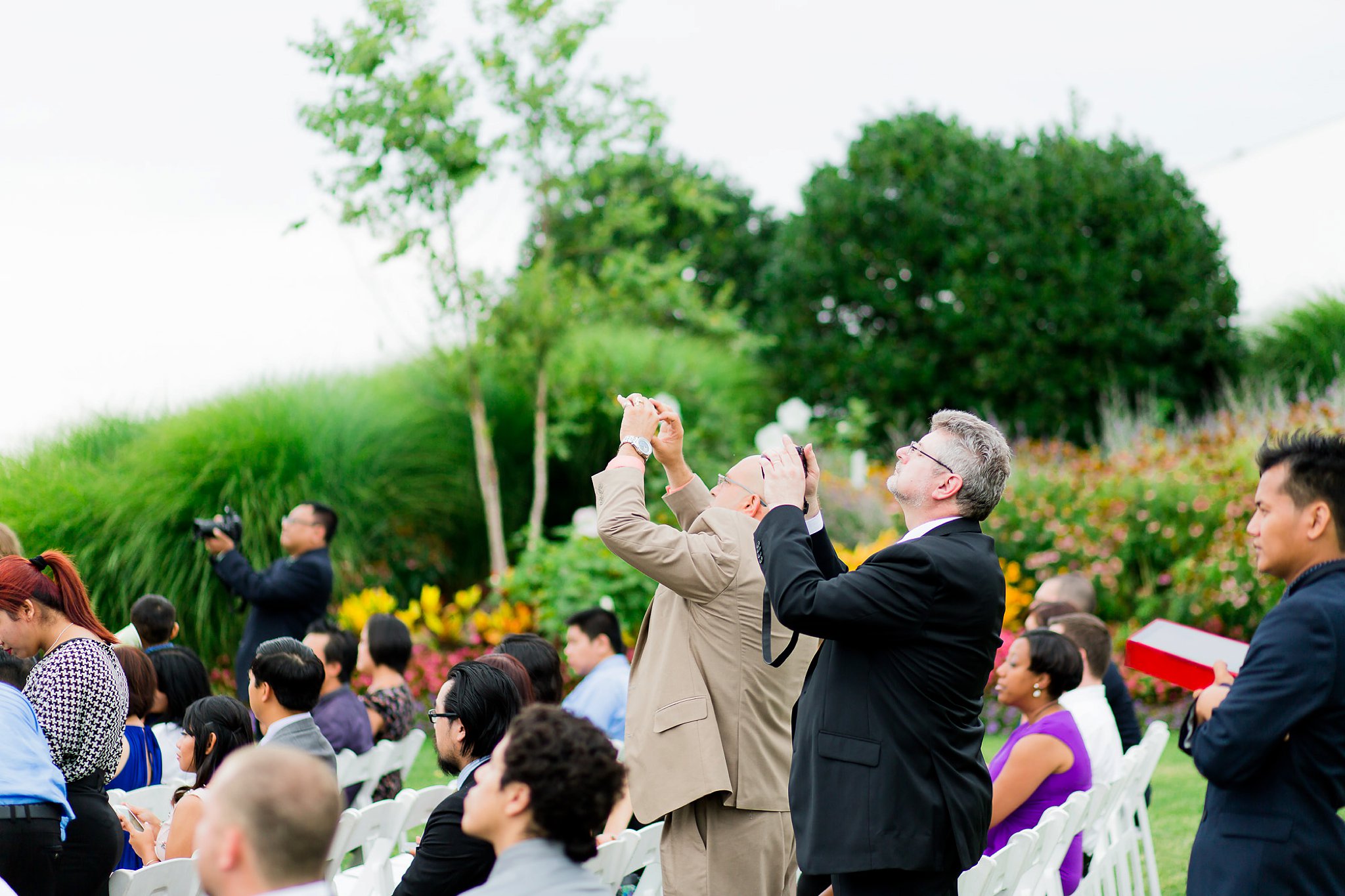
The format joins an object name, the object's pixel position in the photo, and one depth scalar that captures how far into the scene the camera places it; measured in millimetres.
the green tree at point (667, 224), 11359
